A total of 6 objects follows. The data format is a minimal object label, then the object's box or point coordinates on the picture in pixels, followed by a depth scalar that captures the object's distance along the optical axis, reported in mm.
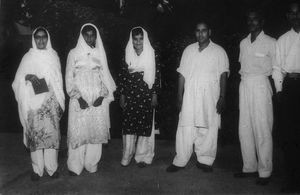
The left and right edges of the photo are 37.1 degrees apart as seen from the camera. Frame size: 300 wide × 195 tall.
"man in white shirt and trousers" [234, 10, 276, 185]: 5320
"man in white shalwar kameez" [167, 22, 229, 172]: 5777
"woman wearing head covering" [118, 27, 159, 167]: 6004
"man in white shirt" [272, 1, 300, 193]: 4910
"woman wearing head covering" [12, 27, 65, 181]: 5453
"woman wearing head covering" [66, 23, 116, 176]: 5668
